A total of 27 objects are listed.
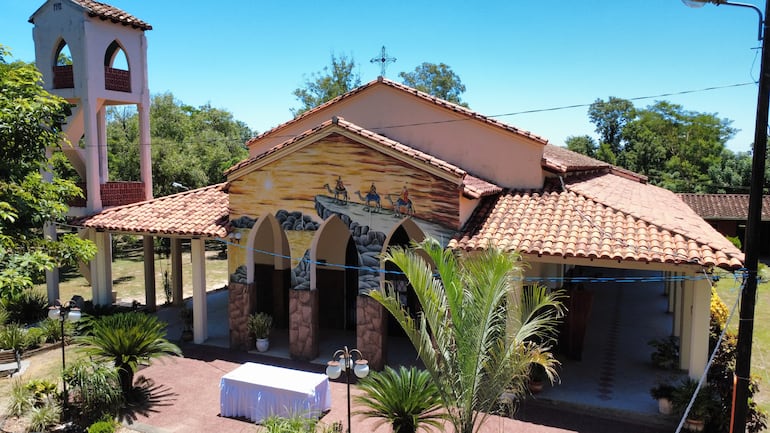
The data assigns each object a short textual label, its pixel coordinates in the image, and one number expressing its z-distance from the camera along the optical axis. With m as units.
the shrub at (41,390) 12.21
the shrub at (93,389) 11.71
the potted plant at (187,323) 17.08
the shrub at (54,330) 16.86
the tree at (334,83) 51.25
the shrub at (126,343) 12.23
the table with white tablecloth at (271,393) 11.35
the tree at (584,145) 61.16
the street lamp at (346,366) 9.18
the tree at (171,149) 37.09
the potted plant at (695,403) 10.75
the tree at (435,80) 59.72
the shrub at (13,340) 15.38
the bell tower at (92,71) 18.14
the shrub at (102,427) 10.57
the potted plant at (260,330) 15.79
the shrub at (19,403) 11.95
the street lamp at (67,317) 11.95
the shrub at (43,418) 11.27
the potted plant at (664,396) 11.46
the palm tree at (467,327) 8.29
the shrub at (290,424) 9.21
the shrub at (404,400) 9.84
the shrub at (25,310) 19.09
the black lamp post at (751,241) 7.80
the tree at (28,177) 9.77
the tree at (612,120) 63.66
